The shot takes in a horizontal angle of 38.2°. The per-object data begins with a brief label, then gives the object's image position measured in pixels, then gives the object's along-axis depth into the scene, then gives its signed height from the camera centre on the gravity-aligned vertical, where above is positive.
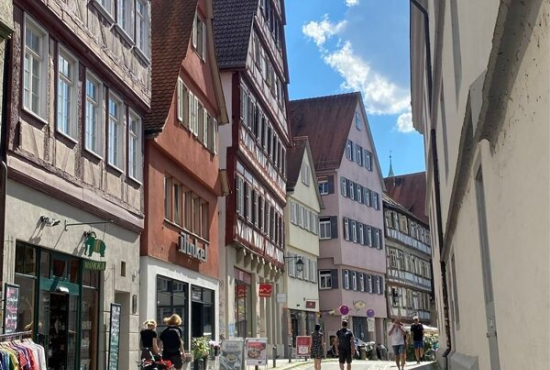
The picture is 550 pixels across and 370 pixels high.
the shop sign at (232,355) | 20.45 -0.18
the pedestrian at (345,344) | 20.28 +0.01
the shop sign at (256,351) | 21.47 -0.10
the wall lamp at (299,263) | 35.50 +3.67
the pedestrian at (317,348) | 21.52 -0.07
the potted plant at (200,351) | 21.94 -0.06
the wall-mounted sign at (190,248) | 21.44 +2.79
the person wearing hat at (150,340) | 15.20 +0.19
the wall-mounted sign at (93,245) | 15.05 +2.02
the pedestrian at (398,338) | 23.74 +0.14
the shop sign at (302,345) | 28.39 +0.03
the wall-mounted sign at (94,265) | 15.28 +1.66
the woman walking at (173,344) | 15.43 +0.11
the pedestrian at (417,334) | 27.14 +0.28
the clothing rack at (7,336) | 9.07 +0.21
